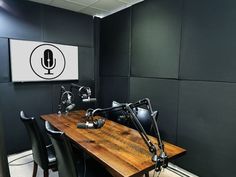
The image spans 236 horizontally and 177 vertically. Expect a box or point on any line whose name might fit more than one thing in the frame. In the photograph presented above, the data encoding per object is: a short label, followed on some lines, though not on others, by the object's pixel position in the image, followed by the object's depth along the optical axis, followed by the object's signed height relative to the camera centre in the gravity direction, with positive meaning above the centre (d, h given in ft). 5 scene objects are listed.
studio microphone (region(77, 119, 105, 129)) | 4.32 -1.36
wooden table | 4.13 -2.28
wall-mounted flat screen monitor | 9.55 +0.51
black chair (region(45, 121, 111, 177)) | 4.40 -2.42
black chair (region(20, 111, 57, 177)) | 5.74 -2.71
